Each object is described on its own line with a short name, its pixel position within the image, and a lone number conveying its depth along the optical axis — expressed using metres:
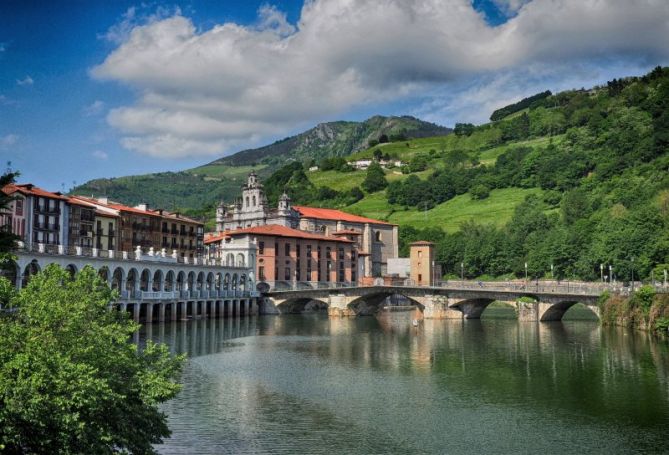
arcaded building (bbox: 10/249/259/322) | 85.56
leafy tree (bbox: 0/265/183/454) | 20.98
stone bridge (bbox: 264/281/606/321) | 98.50
